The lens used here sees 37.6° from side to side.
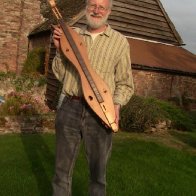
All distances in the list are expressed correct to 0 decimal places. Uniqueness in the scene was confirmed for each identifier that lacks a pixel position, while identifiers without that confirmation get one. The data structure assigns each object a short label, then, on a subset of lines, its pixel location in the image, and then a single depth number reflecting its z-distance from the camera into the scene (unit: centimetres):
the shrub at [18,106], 880
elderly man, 284
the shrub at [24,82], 1121
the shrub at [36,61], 1312
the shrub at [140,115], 898
